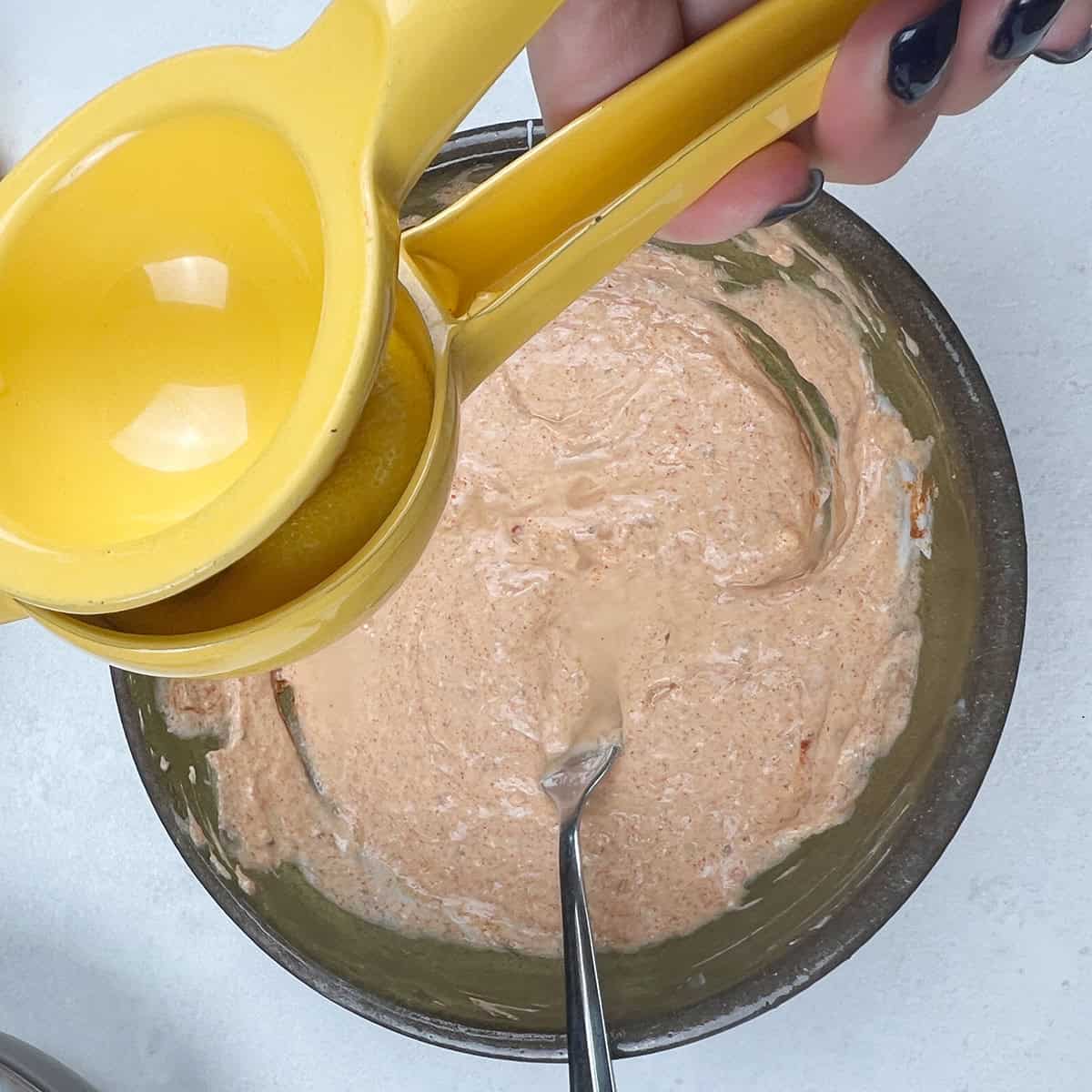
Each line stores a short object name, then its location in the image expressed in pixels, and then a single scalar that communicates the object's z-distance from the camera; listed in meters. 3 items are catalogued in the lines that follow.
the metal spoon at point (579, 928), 0.24
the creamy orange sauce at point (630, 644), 0.29
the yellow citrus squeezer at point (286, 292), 0.15
